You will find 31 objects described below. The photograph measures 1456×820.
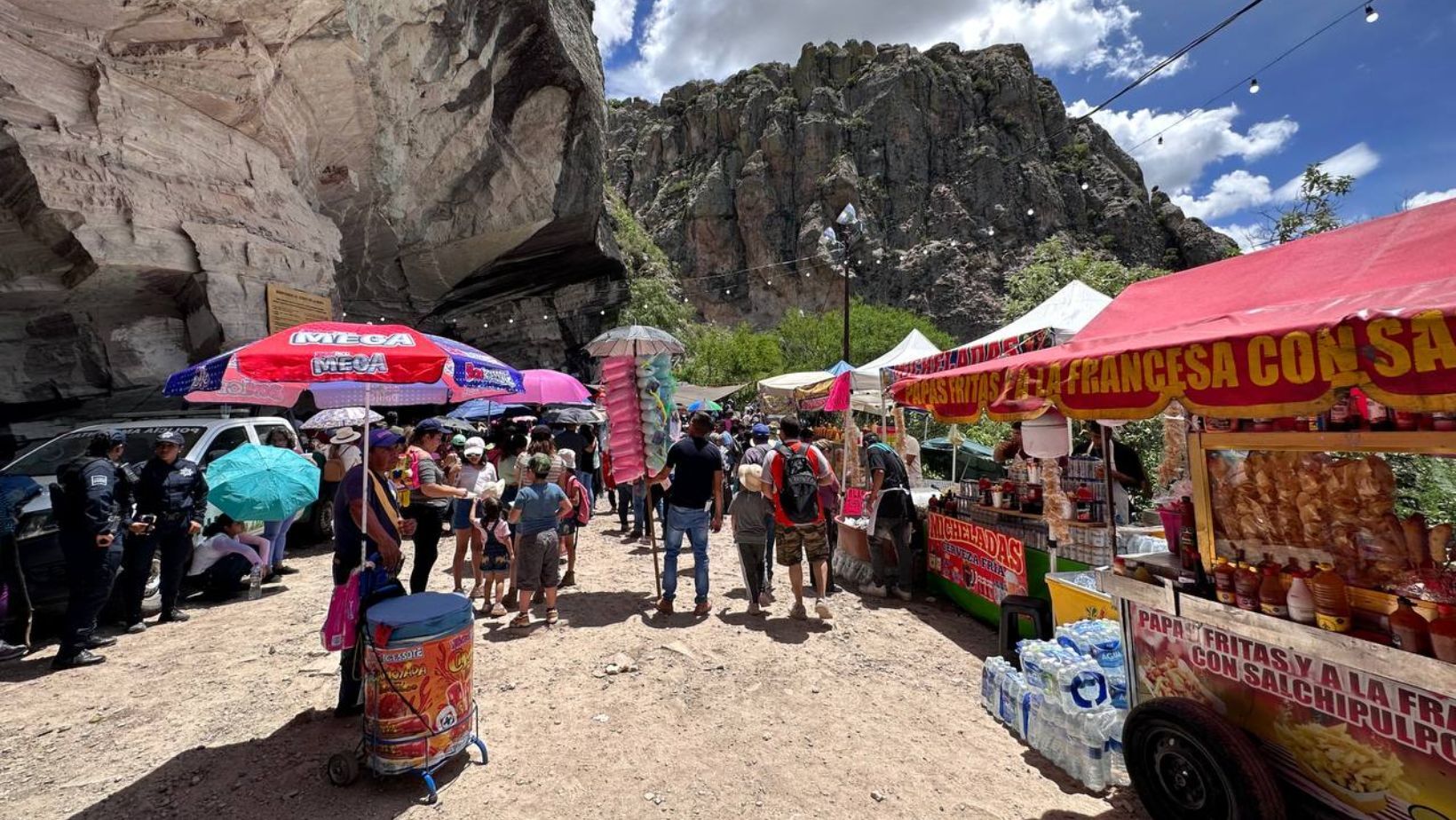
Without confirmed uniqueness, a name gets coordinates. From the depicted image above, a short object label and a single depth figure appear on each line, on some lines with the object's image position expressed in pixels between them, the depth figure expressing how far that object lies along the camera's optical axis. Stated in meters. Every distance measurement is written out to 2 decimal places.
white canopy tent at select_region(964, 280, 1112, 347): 7.02
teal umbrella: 6.05
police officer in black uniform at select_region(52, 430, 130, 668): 4.66
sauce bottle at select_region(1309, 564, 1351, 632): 2.40
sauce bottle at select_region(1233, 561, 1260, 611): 2.72
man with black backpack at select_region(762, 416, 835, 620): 5.74
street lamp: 15.10
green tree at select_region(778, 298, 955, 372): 39.16
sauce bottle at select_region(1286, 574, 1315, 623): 2.50
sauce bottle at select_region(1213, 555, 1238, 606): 2.80
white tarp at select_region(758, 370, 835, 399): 13.89
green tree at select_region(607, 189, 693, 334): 33.38
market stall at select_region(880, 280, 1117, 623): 5.02
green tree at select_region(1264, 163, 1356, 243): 13.70
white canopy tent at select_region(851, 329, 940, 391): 9.95
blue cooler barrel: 3.12
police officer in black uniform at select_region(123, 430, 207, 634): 5.39
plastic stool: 4.62
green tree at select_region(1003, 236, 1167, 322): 20.80
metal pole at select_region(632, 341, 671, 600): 6.46
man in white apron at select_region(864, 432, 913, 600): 6.65
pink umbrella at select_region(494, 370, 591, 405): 12.13
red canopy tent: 2.01
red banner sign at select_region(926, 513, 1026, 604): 5.53
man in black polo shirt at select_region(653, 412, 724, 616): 5.79
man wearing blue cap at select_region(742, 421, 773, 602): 6.13
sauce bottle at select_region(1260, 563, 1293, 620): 2.61
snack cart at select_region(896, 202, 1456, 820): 2.16
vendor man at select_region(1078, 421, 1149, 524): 5.93
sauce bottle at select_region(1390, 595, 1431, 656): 2.21
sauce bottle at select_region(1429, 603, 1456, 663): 2.11
